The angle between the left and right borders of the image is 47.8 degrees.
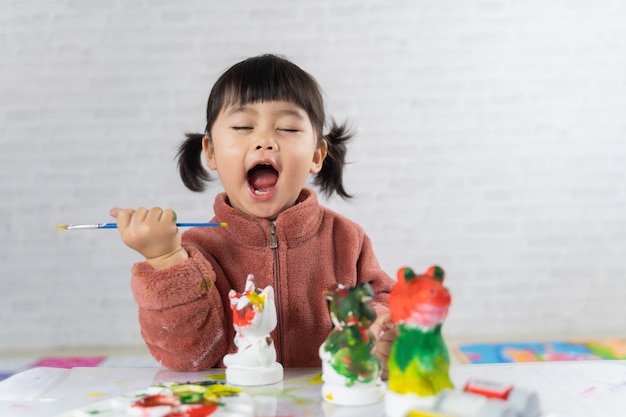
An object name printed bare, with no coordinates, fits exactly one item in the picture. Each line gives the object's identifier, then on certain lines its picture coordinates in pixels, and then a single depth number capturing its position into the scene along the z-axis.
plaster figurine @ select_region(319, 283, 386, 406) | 0.79
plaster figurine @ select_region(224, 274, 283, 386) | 0.89
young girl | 1.16
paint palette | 0.71
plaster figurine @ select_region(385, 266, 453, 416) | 0.71
